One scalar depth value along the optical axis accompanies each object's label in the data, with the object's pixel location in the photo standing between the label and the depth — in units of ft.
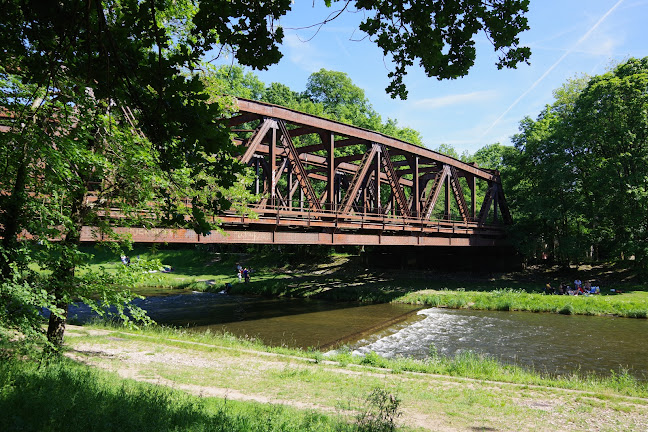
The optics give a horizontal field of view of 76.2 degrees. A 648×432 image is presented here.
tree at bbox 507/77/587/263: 104.27
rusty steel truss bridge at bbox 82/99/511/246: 53.57
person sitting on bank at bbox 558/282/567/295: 88.63
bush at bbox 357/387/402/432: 18.04
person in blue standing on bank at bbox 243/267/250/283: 103.98
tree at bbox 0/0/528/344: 13.10
